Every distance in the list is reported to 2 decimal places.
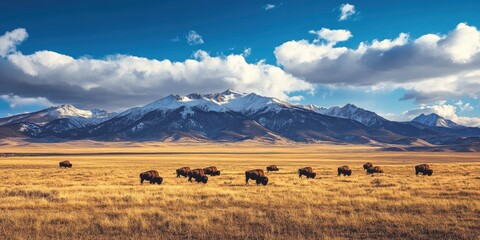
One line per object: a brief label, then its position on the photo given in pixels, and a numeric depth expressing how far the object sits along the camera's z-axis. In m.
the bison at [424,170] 43.19
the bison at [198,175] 35.06
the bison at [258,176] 32.19
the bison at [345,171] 43.51
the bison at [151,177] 34.00
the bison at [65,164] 65.37
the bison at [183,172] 41.69
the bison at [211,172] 43.16
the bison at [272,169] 52.34
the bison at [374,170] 46.31
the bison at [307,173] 39.95
